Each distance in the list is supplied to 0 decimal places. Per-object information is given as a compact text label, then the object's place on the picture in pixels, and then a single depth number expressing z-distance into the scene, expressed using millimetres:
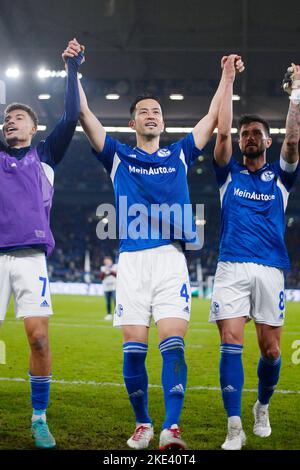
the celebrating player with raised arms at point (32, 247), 3859
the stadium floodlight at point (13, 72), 17359
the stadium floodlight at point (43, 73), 17984
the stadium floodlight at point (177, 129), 21855
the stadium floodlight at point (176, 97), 19422
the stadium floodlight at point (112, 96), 19609
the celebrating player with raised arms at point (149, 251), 3672
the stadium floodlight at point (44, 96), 20258
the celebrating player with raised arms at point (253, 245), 4004
